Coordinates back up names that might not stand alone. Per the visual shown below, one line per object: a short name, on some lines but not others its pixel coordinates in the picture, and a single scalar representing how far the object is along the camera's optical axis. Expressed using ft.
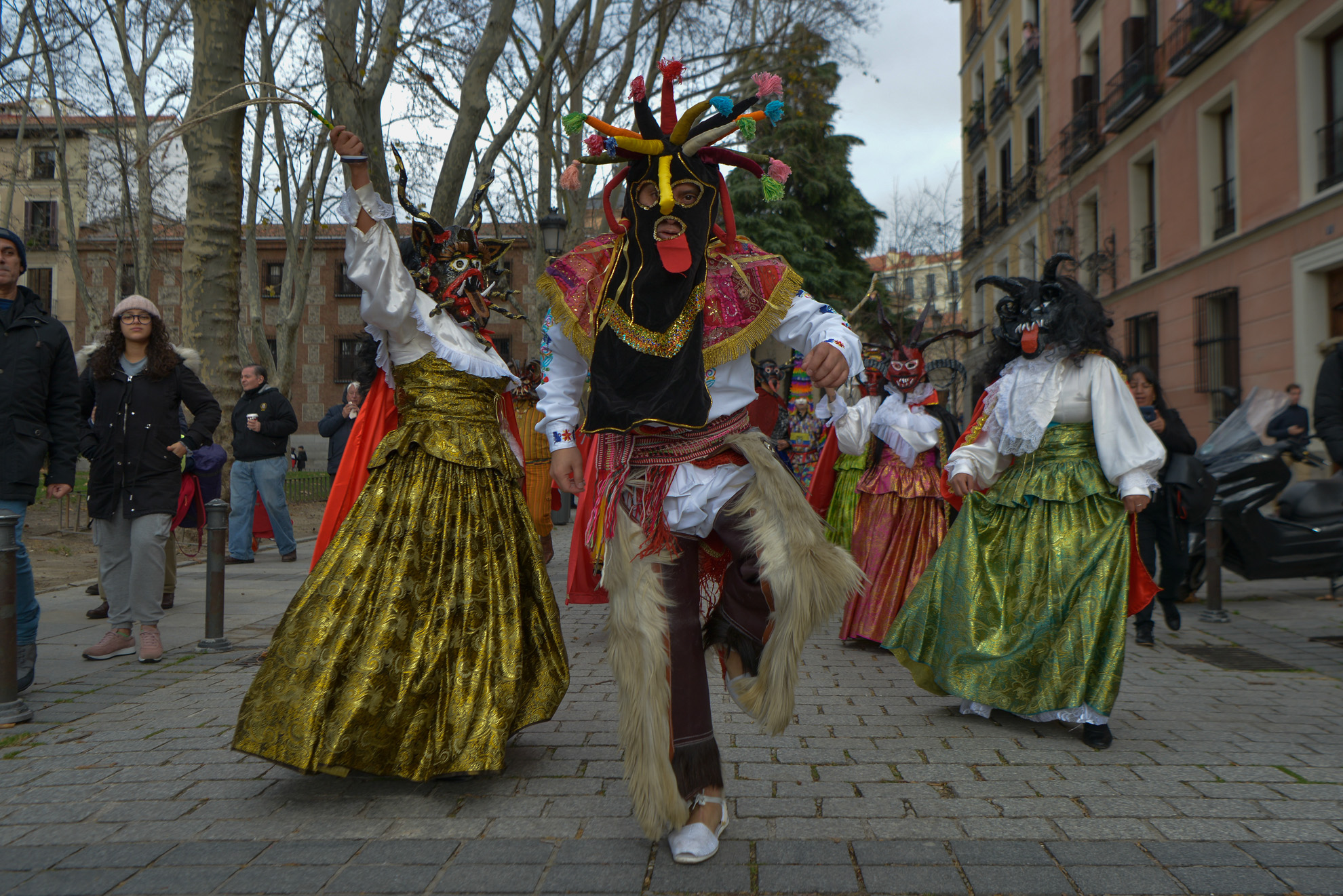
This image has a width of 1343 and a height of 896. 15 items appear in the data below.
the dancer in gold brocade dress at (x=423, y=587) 10.87
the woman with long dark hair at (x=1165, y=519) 22.31
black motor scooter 24.95
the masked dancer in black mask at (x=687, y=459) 9.36
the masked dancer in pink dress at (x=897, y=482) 20.95
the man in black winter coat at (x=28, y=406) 15.26
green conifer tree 93.61
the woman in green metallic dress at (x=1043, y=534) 13.80
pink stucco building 43.70
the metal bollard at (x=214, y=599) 19.83
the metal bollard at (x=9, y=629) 14.30
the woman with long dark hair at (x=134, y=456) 18.26
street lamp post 43.80
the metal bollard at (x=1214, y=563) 23.65
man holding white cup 32.22
